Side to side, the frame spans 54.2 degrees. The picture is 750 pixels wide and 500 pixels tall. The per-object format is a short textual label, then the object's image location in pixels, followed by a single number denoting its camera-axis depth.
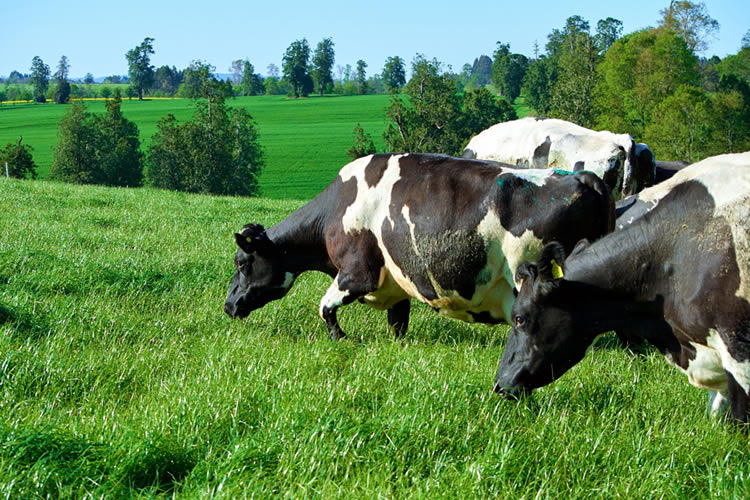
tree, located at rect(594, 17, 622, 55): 117.09
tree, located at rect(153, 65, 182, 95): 177.75
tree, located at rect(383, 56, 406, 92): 158.50
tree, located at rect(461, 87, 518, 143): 74.62
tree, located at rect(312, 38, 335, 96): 151.38
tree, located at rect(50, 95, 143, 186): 76.94
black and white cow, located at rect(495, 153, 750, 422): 4.42
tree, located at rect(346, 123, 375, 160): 65.76
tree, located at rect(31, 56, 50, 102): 145.88
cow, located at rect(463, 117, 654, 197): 10.57
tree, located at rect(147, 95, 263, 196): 72.50
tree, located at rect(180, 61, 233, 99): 76.06
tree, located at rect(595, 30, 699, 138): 67.19
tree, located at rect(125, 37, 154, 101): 158.00
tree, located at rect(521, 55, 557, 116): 104.31
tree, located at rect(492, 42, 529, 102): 130.88
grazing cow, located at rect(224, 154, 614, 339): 6.31
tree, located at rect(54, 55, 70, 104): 140.50
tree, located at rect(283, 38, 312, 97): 144.38
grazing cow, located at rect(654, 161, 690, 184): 13.69
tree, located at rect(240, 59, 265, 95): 154.88
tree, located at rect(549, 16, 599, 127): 64.88
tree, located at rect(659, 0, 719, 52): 76.94
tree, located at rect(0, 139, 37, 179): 67.50
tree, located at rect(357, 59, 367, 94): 161.00
